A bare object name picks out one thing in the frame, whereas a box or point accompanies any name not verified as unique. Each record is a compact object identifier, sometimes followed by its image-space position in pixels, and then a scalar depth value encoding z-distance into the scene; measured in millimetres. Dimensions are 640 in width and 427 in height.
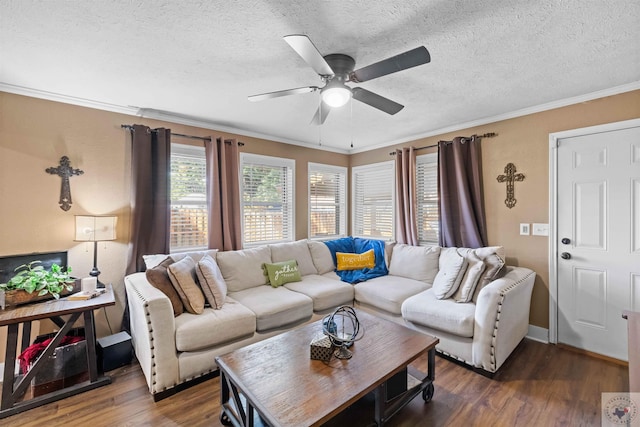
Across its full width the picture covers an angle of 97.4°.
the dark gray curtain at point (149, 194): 2898
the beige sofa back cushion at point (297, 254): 3619
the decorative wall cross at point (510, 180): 3115
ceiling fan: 1515
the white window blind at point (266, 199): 3871
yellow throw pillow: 3885
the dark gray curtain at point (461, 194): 3314
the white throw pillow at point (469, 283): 2693
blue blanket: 3668
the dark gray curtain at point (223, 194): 3396
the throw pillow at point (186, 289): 2389
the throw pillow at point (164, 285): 2312
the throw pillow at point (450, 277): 2801
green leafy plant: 2123
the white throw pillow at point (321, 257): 3891
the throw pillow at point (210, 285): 2529
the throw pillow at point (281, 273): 3293
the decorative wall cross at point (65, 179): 2623
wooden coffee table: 1361
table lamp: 2518
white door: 2479
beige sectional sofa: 2139
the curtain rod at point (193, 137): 3243
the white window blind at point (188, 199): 3275
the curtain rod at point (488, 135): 3262
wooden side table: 1921
